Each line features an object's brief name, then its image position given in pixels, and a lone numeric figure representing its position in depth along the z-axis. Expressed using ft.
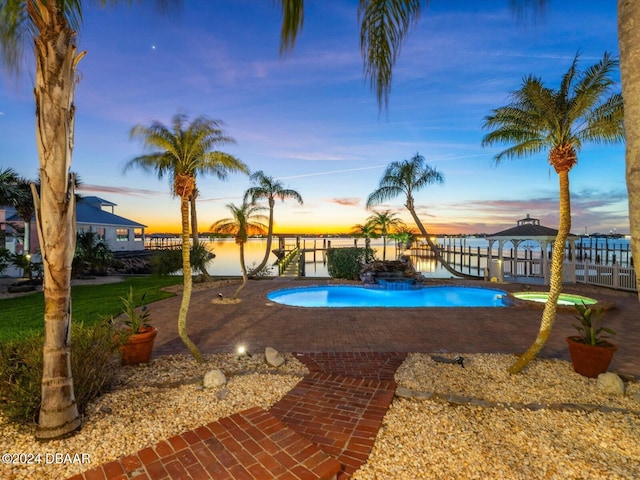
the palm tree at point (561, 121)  15.07
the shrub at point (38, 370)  10.16
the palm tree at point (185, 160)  16.44
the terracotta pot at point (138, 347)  15.57
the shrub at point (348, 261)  56.49
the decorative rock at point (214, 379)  13.37
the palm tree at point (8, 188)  39.99
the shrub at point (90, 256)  48.04
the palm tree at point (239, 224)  40.14
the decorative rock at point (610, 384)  13.35
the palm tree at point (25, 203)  42.93
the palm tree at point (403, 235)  87.56
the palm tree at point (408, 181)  67.67
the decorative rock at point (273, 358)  16.31
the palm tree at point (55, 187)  8.70
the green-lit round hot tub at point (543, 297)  36.66
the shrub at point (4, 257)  40.57
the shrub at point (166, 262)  57.82
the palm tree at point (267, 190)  59.47
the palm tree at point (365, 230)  88.99
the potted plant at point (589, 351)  14.67
